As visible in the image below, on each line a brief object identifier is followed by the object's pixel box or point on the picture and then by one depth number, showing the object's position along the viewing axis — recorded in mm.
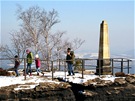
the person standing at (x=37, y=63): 18445
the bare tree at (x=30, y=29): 34469
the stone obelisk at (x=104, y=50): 20016
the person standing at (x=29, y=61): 18188
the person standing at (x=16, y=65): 18359
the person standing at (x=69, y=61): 18562
